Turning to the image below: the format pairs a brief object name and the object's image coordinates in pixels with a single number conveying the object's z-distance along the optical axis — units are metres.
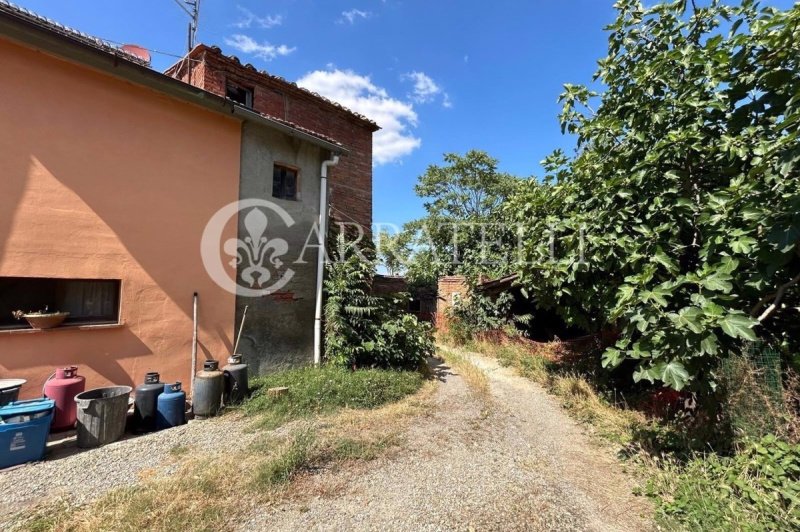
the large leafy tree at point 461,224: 15.79
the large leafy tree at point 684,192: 3.22
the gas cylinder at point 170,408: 5.05
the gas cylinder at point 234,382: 5.86
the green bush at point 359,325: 7.58
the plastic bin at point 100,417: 4.37
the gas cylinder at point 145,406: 4.91
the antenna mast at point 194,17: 8.93
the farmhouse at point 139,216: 4.82
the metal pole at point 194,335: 6.12
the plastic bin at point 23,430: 3.86
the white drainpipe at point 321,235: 7.74
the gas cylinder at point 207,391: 5.39
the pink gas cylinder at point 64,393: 4.56
